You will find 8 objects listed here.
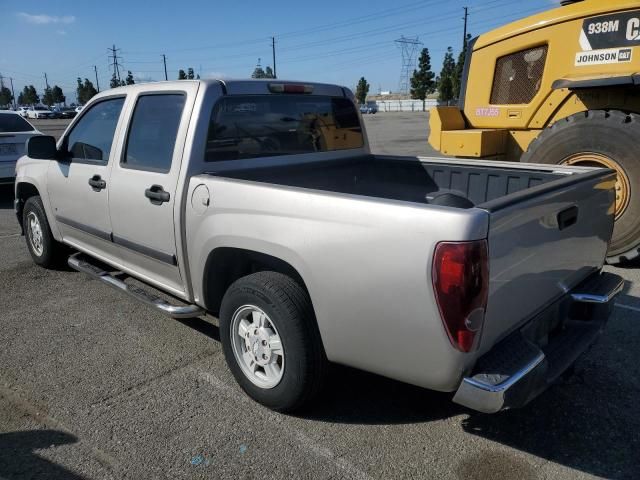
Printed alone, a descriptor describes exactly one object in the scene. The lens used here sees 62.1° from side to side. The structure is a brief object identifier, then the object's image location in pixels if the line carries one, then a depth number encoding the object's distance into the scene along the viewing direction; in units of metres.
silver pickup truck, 2.30
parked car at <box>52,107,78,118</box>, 63.75
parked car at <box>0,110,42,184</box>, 10.02
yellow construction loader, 5.29
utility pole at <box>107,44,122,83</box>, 97.50
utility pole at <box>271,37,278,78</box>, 74.91
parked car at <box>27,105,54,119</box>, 62.75
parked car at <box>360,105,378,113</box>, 80.21
